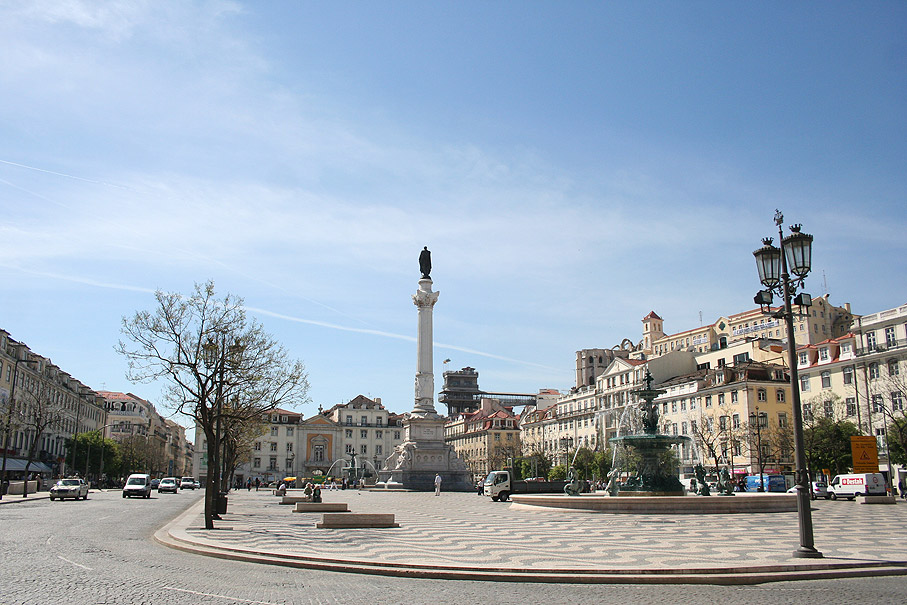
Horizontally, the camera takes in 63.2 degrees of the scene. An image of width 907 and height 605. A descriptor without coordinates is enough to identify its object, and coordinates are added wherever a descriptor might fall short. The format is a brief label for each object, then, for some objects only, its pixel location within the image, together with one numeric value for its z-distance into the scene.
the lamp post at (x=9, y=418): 46.49
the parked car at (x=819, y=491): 48.53
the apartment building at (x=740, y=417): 63.25
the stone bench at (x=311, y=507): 29.77
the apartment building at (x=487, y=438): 105.94
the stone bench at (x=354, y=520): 21.08
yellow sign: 42.12
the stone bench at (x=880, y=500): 39.00
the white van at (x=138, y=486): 48.00
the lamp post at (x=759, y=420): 53.64
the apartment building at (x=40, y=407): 62.72
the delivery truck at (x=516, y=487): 44.38
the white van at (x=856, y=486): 43.16
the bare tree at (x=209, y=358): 23.17
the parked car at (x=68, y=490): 43.78
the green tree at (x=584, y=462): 77.69
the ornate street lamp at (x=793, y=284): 13.13
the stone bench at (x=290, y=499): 37.90
